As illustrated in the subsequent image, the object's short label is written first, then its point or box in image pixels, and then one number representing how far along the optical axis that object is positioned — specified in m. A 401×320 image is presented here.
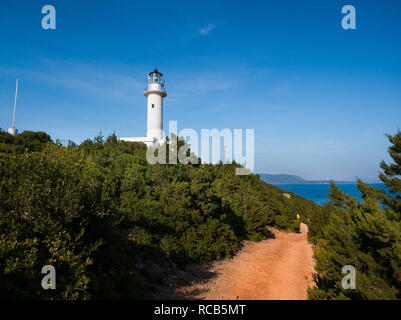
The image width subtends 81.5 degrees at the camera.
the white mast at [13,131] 24.33
